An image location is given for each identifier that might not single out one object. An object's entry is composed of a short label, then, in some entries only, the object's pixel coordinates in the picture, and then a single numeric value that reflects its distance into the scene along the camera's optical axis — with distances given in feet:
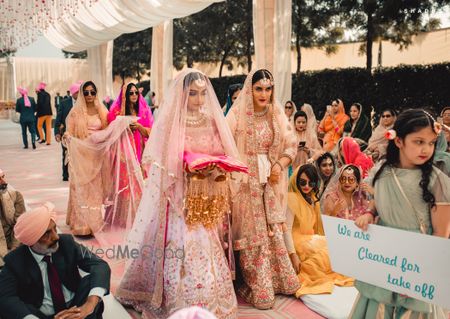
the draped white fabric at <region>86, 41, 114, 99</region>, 39.81
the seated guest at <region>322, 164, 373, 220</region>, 11.21
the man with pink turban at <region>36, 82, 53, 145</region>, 37.74
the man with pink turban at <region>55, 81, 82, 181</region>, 19.90
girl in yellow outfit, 10.39
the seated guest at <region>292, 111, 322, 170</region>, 17.44
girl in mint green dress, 5.91
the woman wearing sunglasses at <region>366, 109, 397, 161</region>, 16.93
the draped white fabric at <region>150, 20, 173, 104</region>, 30.73
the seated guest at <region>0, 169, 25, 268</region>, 11.36
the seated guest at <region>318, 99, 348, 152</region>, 21.75
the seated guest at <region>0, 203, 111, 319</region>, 6.58
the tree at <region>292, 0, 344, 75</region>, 43.60
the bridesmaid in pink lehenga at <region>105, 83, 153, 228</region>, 14.11
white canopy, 21.49
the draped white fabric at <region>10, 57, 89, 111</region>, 73.26
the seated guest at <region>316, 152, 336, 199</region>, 13.00
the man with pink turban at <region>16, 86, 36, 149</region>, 36.06
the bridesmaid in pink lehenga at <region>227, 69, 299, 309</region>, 9.60
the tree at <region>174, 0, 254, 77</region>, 53.11
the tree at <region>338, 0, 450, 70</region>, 32.78
